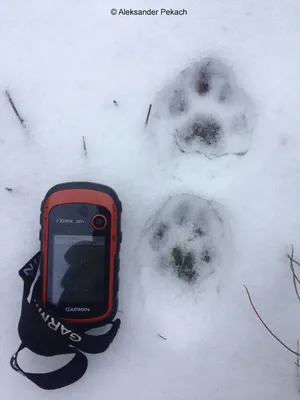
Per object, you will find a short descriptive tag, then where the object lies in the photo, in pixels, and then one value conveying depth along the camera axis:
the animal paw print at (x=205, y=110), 0.25
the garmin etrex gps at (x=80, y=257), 0.23
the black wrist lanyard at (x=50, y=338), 0.23
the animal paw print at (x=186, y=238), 0.25
